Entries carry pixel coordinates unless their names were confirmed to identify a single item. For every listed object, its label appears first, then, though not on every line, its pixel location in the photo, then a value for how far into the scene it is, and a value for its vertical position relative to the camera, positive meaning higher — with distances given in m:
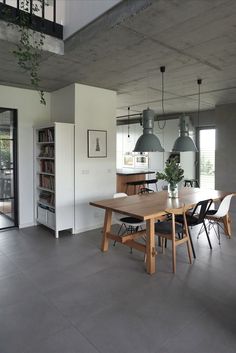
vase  4.26 -0.51
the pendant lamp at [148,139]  3.86 +0.31
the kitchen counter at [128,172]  6.57 -0.32
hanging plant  2.96 +1.47
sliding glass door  5.02 -0.17
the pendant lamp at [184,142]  4.46 +0.30
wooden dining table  3.27 -0.64
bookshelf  4.59 -0.29
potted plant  4.22 -0.26
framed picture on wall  4.98 +0.31
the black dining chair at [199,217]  3.64 -0.85
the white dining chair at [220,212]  4.10 -0.84
